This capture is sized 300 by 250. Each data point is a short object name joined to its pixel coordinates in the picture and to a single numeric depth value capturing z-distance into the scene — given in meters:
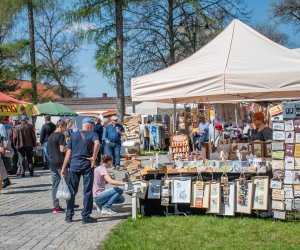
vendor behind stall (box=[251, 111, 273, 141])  8.97
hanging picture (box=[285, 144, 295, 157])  7.20
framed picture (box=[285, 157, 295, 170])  7.19
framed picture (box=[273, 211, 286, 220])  7.25
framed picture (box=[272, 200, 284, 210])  7.24
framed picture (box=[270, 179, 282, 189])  7.25
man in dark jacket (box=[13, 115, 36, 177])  14.18
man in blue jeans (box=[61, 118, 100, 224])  7.83
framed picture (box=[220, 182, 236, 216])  7.56
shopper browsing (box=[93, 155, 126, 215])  8.51
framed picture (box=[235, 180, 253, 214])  7.46
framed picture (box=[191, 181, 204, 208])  7.74
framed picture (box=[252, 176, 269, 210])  7.38
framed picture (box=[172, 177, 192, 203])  7.79
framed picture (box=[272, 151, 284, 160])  7.30
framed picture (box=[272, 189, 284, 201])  7.23
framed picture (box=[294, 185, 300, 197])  7.14
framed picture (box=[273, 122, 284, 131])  7.31
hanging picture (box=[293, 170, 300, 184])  7.15
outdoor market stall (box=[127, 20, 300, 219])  7.31
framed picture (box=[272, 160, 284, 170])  7.29
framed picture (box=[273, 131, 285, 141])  7.29
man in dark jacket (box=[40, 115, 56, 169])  14.52
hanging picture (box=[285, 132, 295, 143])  7.21
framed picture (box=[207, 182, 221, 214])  7.62
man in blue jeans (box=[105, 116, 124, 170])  15.89
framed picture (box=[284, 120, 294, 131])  7.21
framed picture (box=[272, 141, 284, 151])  7.30
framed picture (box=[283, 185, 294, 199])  7.19
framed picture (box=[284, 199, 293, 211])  7.18
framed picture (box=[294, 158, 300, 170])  7.15
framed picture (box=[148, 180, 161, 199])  7.91
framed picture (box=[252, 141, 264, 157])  8.42
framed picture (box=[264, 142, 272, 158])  8.45
